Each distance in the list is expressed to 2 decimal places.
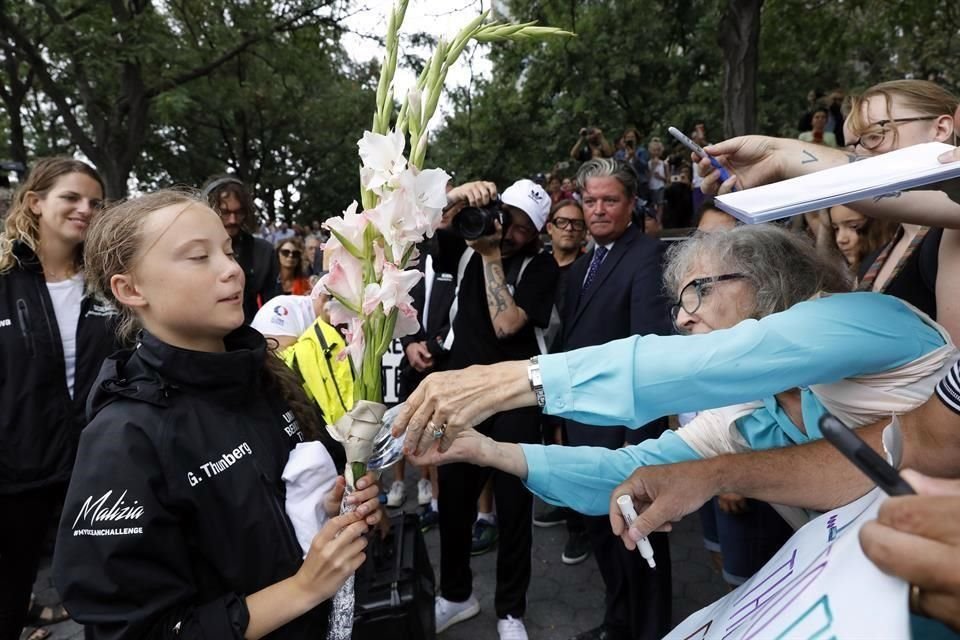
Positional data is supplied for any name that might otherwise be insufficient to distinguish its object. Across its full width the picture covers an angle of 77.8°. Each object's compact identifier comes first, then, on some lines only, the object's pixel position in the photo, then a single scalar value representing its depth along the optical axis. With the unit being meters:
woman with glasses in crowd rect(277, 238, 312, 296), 5.00
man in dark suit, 2.54
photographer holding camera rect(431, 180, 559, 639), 2.79
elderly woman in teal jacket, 1.12
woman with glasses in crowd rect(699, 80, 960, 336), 1.26
